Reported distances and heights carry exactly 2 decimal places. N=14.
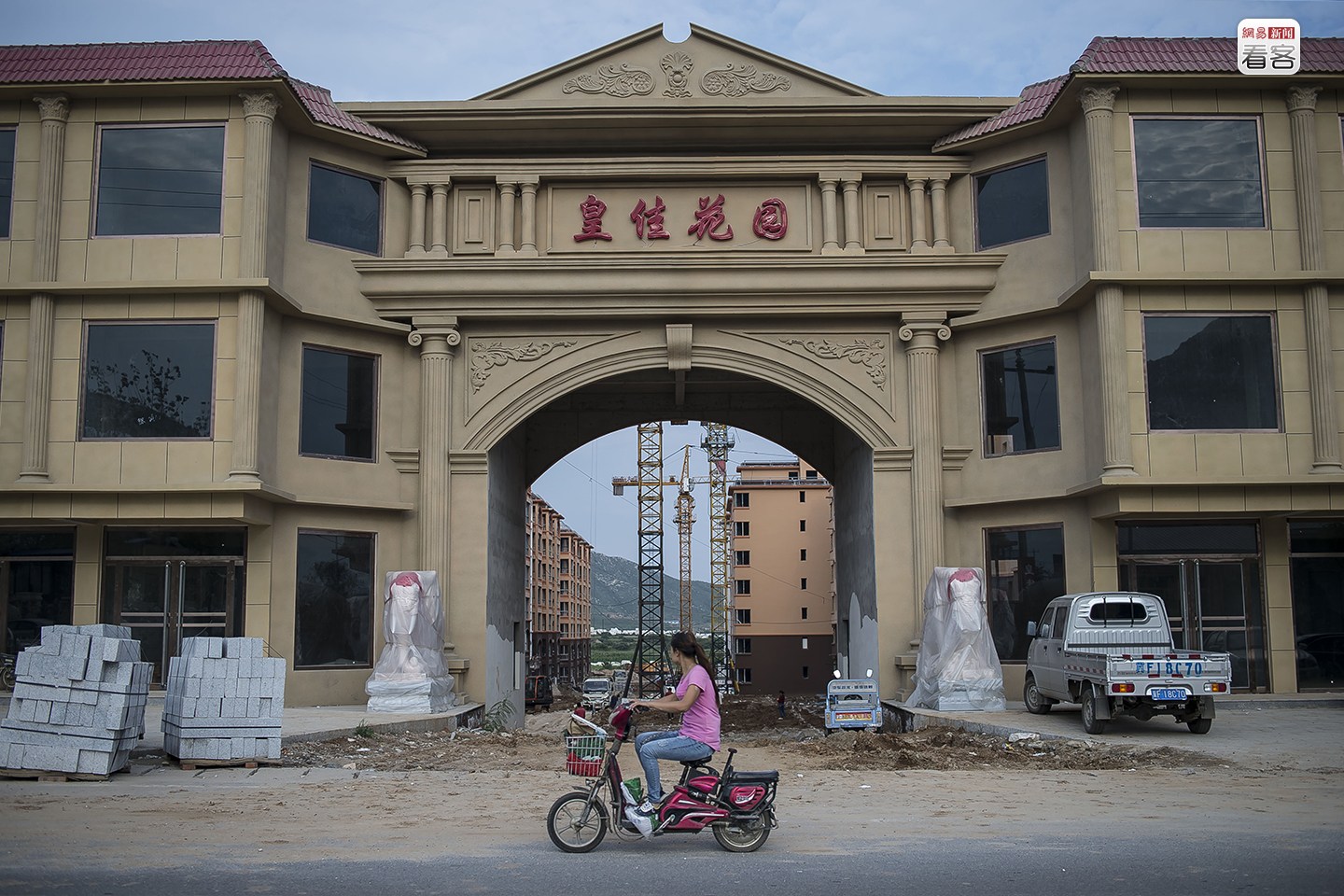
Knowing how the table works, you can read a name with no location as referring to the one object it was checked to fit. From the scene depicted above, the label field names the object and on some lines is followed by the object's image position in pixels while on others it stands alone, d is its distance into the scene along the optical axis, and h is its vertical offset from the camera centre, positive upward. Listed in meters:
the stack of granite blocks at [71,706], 11.39 -0.89
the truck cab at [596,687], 46.44 -3.10
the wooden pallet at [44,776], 11.37 -1.52
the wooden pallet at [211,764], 12.37 -1.56
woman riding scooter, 7.79 -0.79
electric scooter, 7.73 -1.25
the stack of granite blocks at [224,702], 12.36 -0.93
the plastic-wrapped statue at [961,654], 17.80 -0.72
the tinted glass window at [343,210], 20.62 +6.75
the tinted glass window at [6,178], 19.25 +6.75
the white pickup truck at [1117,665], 13.80 -0.72
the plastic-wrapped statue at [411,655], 18.08 -0.71
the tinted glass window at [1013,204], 20.62 +6.76
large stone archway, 20.62 +5.65
